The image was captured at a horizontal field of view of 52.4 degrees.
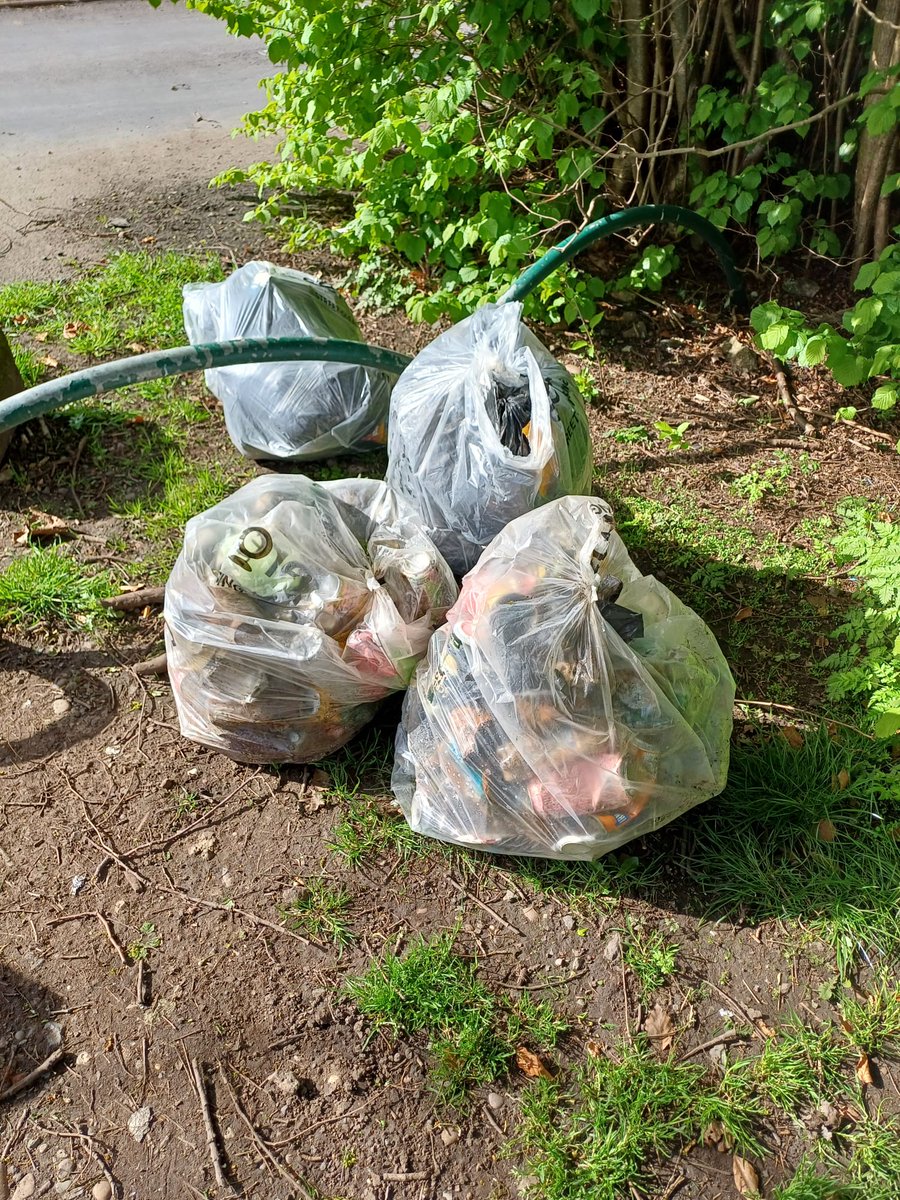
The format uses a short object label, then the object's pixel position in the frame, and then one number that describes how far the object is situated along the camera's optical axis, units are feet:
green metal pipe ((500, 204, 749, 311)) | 10.51
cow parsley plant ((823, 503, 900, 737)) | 8.40
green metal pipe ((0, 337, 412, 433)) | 7.88
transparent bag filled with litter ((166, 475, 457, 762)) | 7.40
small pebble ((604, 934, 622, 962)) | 7.06
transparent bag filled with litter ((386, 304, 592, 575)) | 8.05
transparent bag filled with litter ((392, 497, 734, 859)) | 6.59
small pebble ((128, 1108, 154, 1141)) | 6.14
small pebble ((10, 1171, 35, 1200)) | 5.89
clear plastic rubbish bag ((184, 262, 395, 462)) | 10.91
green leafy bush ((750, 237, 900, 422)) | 10.07
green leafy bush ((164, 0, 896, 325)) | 11.67
